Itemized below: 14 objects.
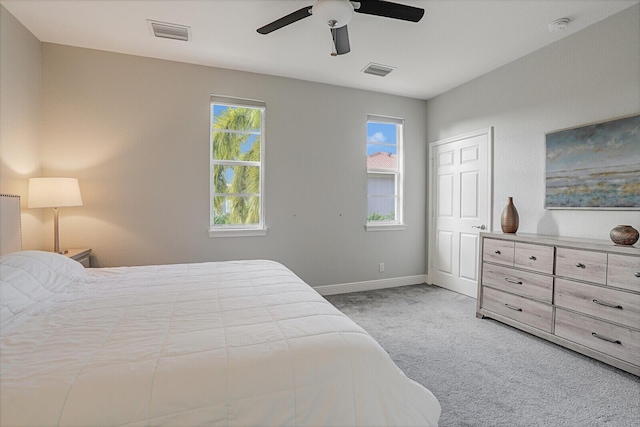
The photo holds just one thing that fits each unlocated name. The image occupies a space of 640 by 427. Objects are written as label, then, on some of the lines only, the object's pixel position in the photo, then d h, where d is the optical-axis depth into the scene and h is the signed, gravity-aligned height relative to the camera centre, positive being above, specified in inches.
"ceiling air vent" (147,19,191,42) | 108.0 +63.8
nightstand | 108.9 -16.8
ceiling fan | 75.1 +50.6
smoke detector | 104.6 +63.1
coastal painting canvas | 98.8 +15.1
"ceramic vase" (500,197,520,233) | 125.3 -3.8
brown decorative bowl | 90.0 -7.3
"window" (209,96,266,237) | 145.1 +19.8
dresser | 85.8 -26.6
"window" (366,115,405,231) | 175.8 +20.7
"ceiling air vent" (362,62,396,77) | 140.4 +64.7
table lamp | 104.4 +4.8
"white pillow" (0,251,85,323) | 57.2 -15.3
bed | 35.6 -20.2
